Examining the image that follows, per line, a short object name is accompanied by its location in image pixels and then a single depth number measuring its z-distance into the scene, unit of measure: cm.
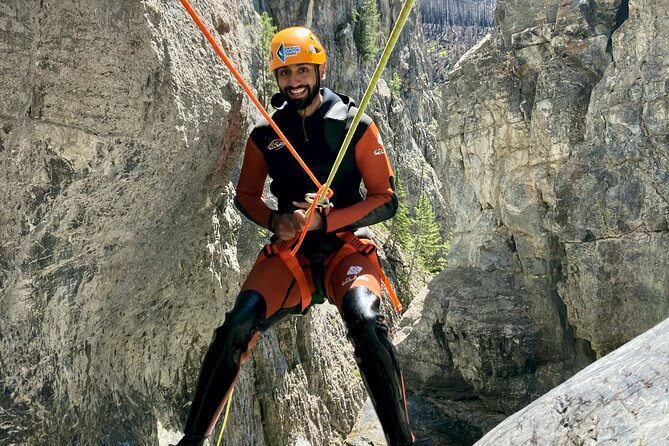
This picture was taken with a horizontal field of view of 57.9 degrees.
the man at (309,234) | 354
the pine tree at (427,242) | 3494
